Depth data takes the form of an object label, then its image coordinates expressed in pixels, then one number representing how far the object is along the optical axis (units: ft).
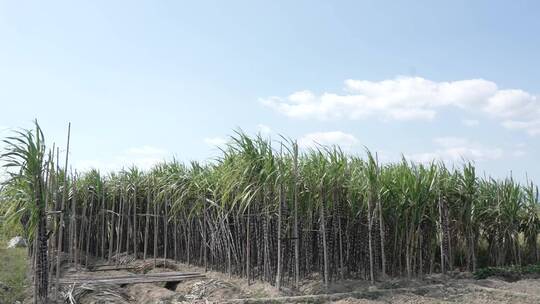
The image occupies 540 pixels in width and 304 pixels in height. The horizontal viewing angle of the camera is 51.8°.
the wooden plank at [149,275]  32.12
